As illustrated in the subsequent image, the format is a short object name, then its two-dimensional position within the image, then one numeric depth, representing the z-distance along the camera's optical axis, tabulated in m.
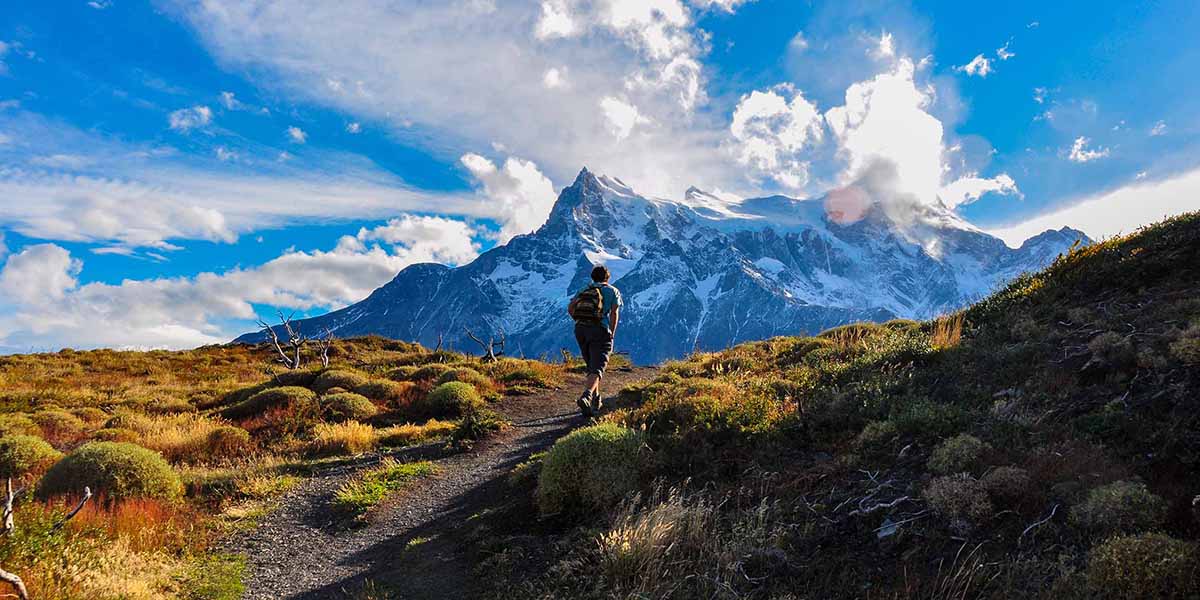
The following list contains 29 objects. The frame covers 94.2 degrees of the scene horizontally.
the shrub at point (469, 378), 20.90
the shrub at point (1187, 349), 6.35
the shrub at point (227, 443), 12.91
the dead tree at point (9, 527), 3.80
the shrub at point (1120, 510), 4.36
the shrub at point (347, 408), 16.05
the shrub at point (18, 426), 13.89
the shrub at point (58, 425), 14.94
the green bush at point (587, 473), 7.44
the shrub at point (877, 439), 6.97
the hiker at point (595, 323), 12.16
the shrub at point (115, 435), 13.89
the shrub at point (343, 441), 12.91
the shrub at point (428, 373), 22.59
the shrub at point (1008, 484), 5.12
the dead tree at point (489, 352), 30.45
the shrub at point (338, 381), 20.36
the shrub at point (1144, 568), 3.64
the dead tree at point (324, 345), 29.27
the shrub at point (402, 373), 23.70
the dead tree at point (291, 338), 30.99
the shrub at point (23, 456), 10.55
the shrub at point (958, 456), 5.84
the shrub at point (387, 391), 18.67
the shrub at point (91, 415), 16.64
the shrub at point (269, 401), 17.02
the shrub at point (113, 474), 8.69
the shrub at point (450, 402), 16.67
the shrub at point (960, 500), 5.03
